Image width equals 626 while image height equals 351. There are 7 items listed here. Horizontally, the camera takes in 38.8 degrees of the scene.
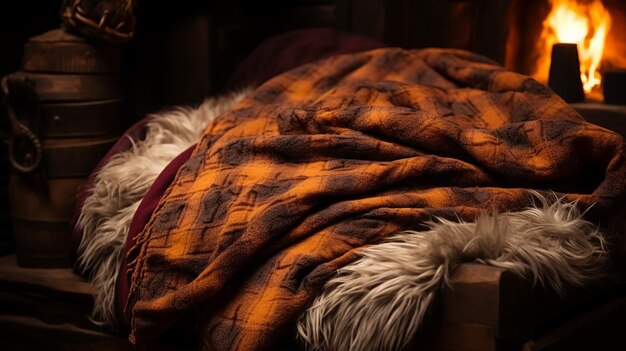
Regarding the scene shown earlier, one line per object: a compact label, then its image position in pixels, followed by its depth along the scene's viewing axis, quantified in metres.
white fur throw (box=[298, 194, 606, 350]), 1.28
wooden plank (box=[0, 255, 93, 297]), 1.85
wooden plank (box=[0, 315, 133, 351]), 1.79
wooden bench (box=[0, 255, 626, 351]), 1.28
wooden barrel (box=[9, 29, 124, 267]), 1.96
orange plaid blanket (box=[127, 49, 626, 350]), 1.39
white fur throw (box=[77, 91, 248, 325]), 1.71
